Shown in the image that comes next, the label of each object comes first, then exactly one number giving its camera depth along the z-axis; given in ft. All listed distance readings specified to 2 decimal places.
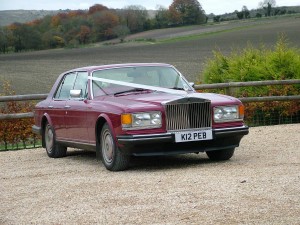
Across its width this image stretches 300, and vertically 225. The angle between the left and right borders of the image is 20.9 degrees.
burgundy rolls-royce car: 35.29
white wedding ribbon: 38.45
